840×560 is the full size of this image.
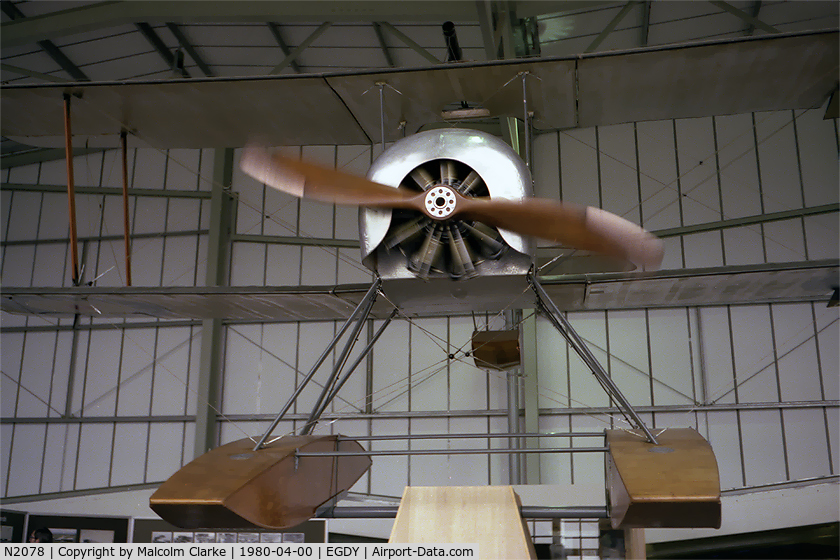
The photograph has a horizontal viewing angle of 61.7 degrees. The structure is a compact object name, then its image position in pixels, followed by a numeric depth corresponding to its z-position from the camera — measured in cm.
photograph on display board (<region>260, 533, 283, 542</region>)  956
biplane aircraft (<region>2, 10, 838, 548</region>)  478
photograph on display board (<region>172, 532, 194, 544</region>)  909
